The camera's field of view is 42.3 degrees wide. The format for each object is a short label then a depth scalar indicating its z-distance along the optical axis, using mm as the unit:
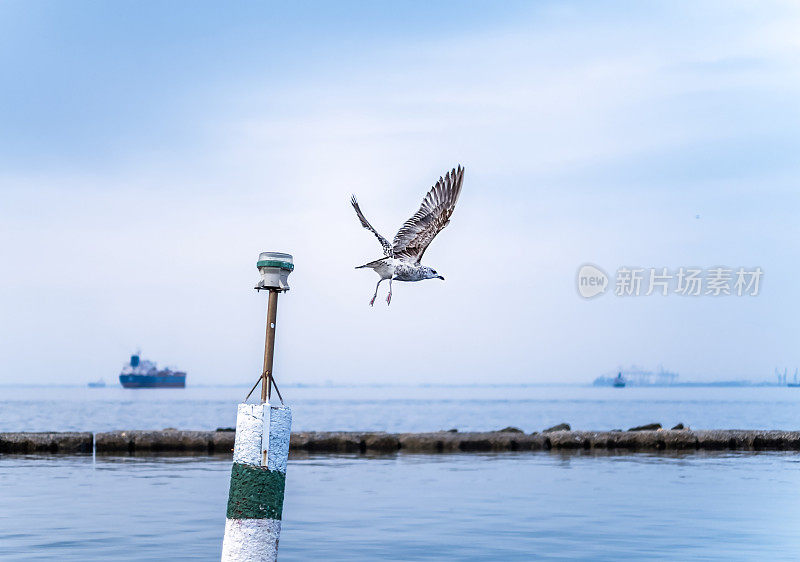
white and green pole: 9984
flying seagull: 11352
